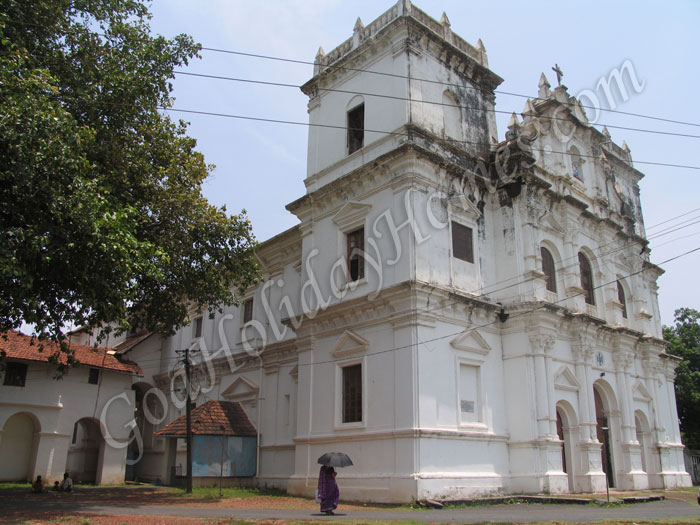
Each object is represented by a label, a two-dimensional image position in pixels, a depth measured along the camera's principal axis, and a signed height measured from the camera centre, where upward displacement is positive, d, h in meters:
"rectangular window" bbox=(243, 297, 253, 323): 25.56 +5.53
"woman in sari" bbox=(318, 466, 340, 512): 13.29 -1.05
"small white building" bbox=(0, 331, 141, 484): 24.34 +1.06
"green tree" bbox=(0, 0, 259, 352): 11.03 +5.66
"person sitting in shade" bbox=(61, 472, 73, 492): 21.17 -1.56
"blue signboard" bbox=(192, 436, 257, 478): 21.17 -0.47
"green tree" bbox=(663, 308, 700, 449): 30.95 +3.64
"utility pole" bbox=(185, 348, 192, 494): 19.84 +0.00
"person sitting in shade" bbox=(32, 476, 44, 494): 20.92 -1.59
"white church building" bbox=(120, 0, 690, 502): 16.22 +4.35
